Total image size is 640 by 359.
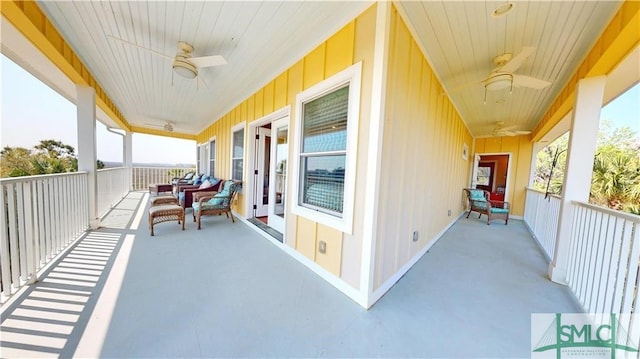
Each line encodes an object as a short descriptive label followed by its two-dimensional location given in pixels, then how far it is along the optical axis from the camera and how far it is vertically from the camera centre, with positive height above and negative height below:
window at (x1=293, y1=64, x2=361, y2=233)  1.95 +0.22
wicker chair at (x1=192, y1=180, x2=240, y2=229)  3.88 -0.80
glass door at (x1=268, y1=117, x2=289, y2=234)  3.41 +0.04
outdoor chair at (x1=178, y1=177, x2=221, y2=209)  4.67 -0.69
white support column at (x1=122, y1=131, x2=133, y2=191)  7.45 +0.22
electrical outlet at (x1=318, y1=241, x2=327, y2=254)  2.21 -0.86
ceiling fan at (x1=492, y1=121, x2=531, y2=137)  4.87 +1.21
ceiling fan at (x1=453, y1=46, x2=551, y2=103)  2.15 +1.15
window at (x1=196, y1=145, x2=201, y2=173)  8.43 +0.16
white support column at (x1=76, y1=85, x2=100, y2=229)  3.33 +0.28
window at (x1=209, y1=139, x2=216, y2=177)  6.41 +0.18
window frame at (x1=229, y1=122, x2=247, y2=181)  4.28 +0.55
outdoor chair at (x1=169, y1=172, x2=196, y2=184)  6.96 -0.63
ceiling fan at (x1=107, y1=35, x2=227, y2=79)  2.38 +1.19
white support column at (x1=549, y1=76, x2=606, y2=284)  2.24 +0.28
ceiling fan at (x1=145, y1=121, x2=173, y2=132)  6.64 +1.12
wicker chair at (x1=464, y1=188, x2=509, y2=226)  5.05 -0.77
